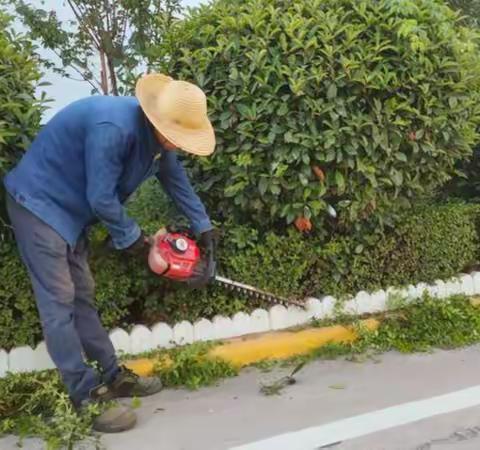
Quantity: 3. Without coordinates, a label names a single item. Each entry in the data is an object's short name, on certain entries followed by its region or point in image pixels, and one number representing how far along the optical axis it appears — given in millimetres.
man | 3141
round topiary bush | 3988
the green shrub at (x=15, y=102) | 3400
